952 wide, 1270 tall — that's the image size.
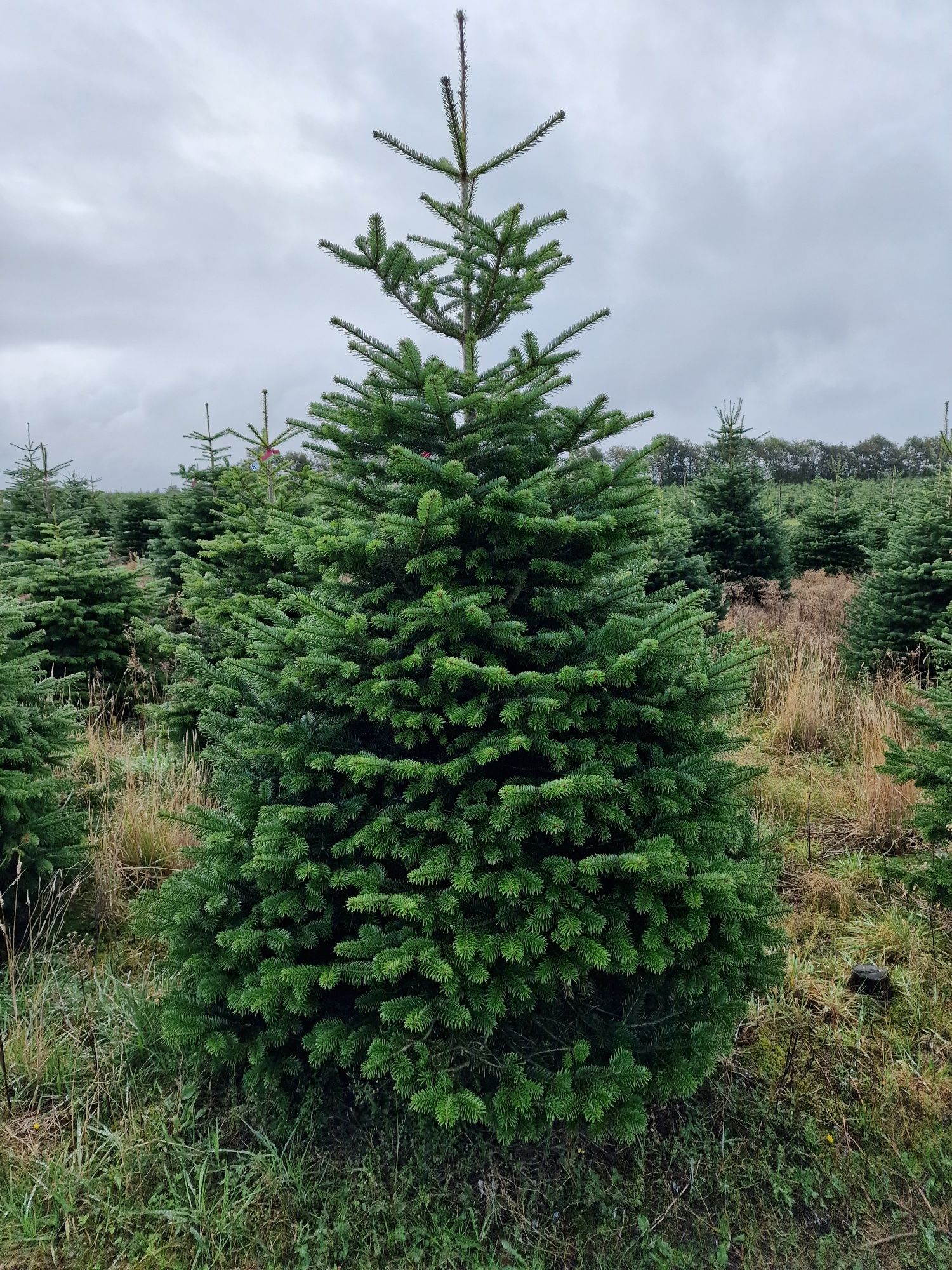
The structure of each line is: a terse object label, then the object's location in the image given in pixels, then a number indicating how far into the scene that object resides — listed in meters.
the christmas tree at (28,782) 3.38
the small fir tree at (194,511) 9.71
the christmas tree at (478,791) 2.21
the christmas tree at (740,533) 10.73
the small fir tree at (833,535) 12.62
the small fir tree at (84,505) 14.13
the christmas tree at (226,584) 5.54
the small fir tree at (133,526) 16.33
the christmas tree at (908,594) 7.07
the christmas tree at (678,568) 8.78
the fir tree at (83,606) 6.77
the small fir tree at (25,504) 12.45
